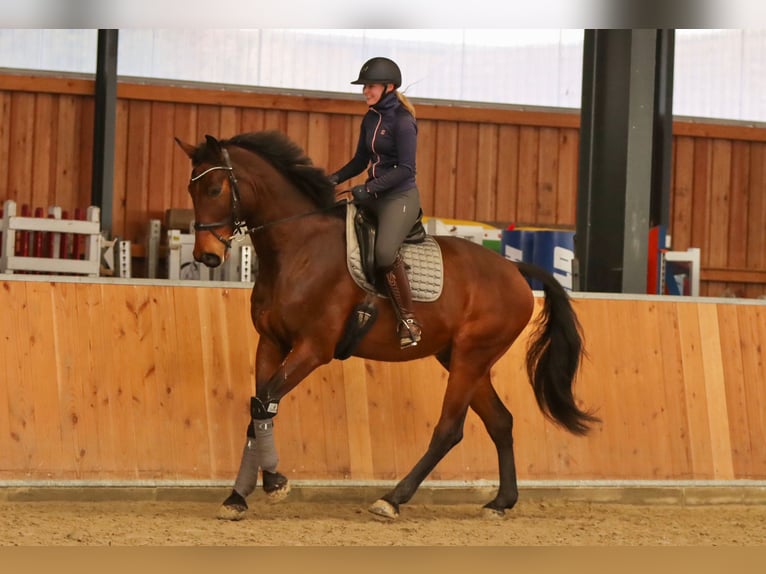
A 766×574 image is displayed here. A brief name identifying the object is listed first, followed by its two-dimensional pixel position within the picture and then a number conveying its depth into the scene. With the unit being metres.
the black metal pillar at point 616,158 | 16.27
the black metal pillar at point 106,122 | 27.67
